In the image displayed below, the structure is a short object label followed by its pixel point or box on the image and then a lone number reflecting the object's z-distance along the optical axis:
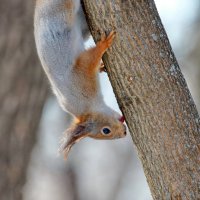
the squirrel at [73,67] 8.17
